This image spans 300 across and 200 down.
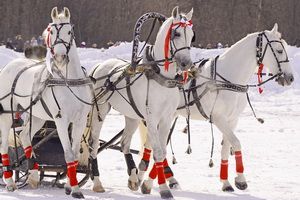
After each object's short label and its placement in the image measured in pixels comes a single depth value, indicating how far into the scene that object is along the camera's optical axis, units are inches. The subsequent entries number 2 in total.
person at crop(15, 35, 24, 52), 2118.0
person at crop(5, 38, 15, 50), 2055.2
